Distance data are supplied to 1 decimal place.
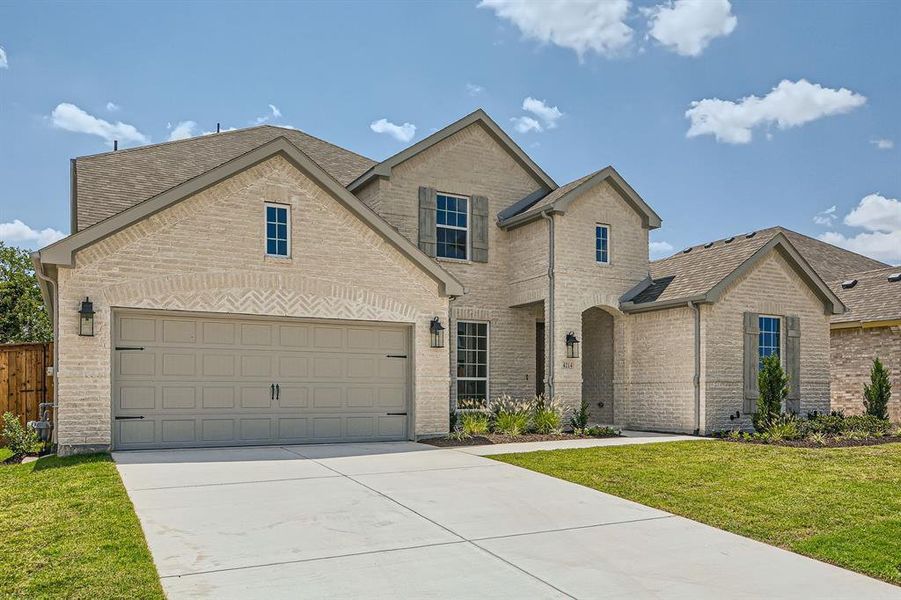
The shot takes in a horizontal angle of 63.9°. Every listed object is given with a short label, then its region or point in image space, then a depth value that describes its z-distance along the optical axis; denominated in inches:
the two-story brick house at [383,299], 476.1
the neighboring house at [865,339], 775.7
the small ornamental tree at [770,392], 632.4
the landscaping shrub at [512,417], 617.9
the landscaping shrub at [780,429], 597.0
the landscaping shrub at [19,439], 465.4
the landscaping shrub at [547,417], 639.8
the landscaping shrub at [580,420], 661.3
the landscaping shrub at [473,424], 592.7
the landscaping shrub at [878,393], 724.0
